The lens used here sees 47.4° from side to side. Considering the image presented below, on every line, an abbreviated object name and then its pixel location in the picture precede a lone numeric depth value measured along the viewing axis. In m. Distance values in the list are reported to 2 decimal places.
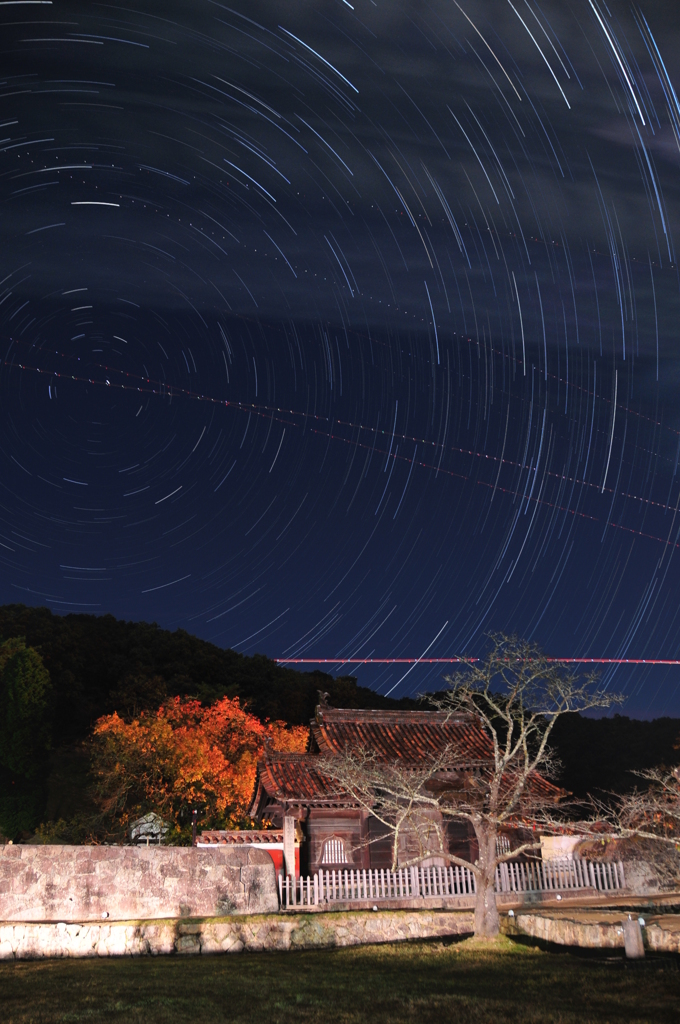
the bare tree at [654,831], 16.14
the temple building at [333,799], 23.89
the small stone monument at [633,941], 13.55
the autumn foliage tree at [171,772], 33.16
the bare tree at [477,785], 16.48
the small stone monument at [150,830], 29.87
